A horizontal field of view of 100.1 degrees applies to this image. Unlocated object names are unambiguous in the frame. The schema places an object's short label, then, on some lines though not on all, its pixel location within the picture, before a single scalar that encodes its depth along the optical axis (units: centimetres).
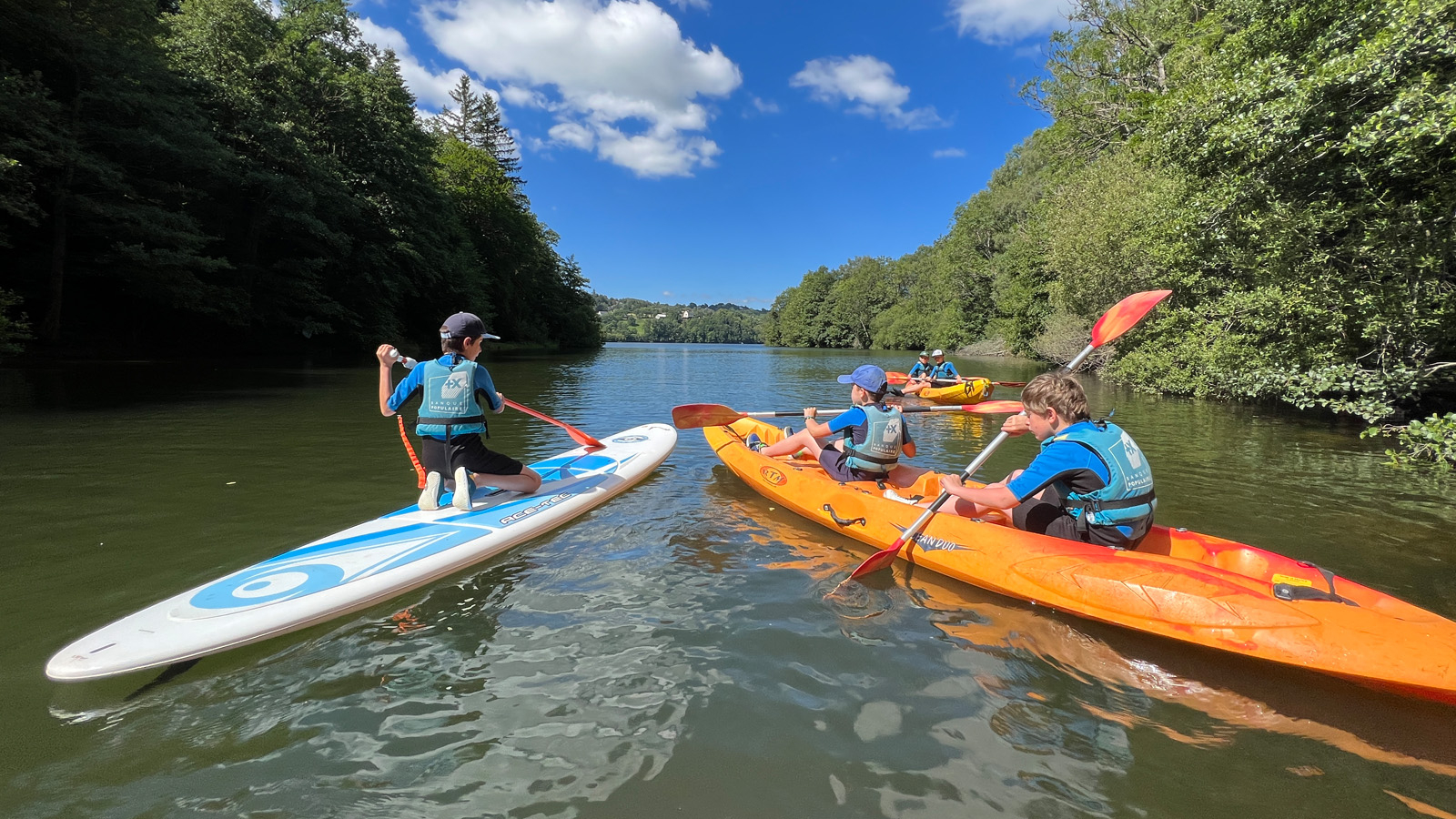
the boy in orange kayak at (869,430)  593
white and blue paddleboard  309
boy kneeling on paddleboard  517
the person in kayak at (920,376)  1562
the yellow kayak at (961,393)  1527
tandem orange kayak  304
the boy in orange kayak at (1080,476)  402
